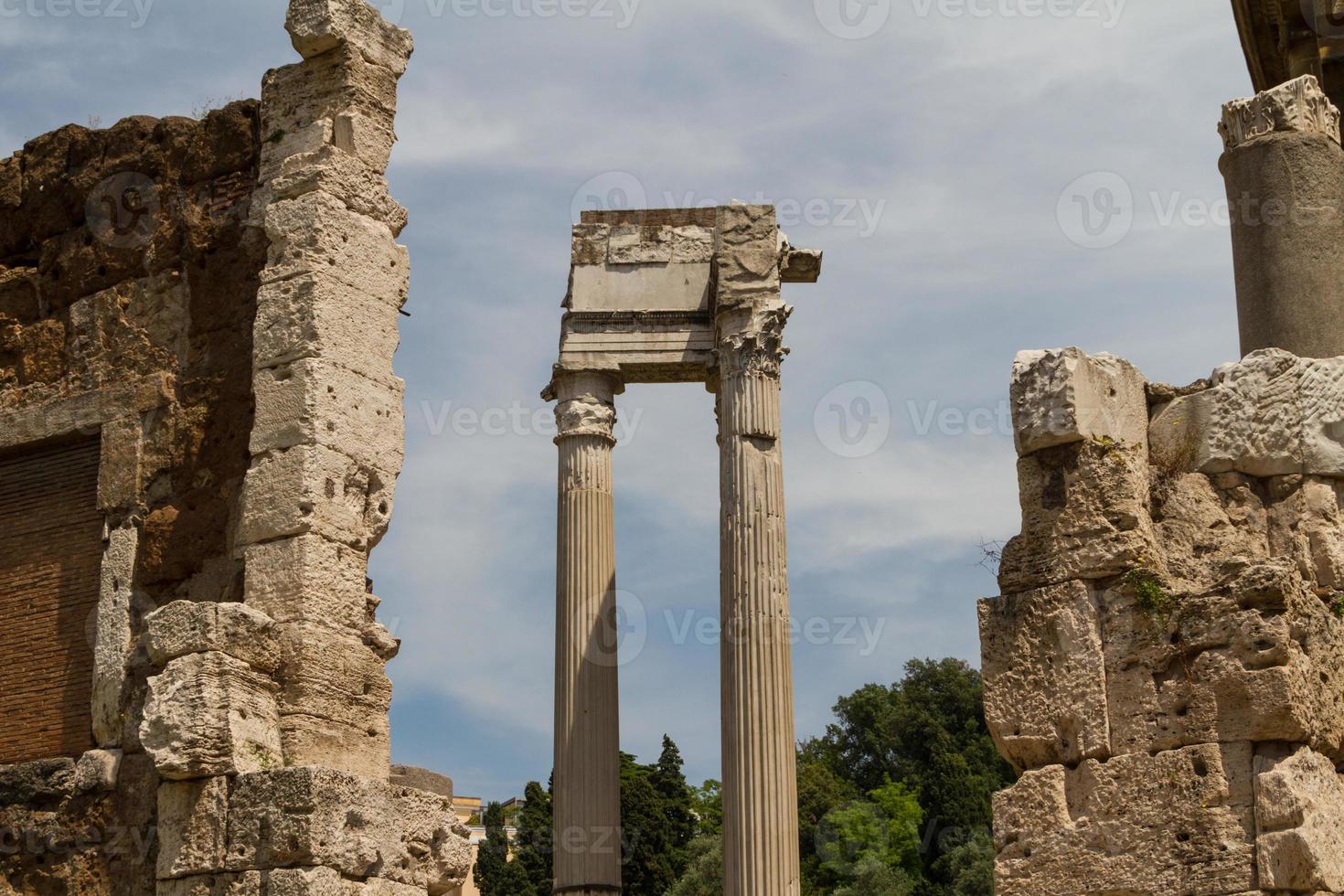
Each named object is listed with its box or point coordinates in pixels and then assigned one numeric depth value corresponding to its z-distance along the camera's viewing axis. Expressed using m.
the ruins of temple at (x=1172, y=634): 6.59
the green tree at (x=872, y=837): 42.38
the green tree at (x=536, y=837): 38.84
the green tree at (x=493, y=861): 39.06
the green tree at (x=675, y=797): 41.59
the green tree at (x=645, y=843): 39.41
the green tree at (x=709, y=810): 44.62
